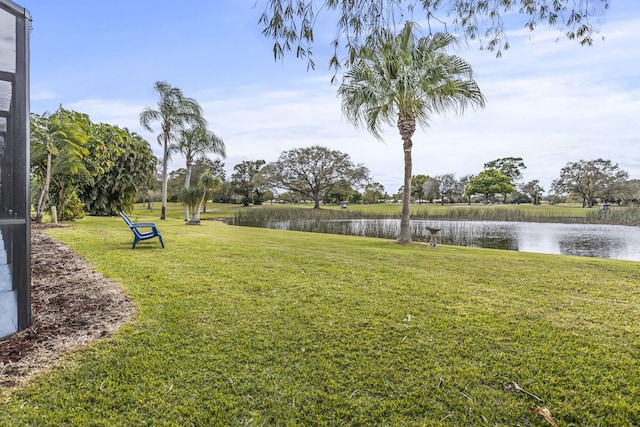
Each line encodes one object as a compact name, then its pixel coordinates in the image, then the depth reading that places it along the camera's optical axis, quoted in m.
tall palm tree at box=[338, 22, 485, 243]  9.84
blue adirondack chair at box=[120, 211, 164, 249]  7.58
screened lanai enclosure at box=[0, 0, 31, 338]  2.94
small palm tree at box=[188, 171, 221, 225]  19.36
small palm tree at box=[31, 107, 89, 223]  11.44
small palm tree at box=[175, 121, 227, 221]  23.17
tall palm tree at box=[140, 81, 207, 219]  21.44
